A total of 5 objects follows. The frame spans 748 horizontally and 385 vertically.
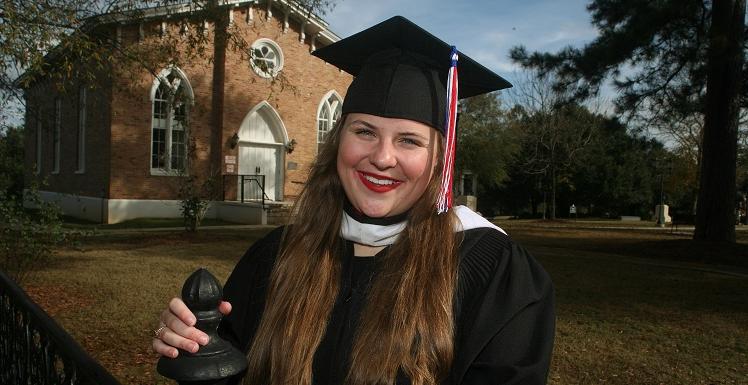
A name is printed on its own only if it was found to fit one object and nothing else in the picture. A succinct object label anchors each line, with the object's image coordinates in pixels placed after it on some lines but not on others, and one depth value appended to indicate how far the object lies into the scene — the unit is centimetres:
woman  155
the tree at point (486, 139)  3306
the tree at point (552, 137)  3098
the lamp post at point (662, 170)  2556
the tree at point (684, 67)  1244
